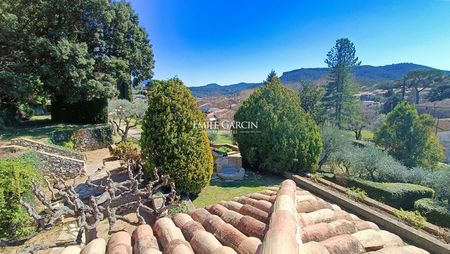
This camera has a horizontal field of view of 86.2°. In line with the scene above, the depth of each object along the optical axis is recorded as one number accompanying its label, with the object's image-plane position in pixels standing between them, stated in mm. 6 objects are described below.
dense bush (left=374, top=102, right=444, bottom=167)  17703
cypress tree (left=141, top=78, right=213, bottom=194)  8031
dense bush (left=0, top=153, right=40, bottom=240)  6078
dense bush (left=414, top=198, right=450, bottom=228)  8211
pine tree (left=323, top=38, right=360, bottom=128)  33438
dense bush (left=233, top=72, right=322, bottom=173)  12039
